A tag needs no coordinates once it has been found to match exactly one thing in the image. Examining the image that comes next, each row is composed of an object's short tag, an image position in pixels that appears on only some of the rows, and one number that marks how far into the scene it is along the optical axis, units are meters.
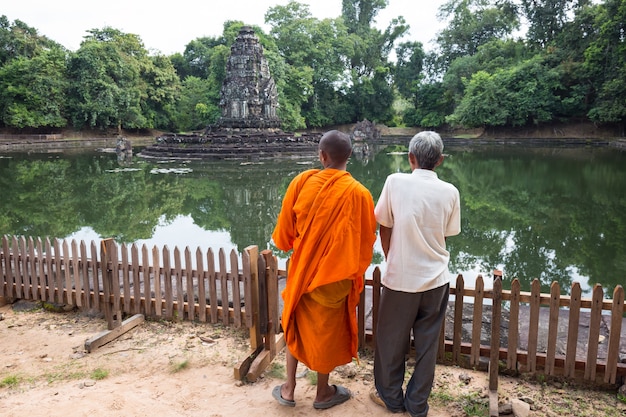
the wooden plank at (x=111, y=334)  3.43
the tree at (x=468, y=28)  42.34
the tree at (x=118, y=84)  33.47
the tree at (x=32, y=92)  31.53
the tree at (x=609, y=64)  26.92
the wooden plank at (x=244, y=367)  2.96
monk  2.32
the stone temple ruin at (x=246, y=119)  22.34
